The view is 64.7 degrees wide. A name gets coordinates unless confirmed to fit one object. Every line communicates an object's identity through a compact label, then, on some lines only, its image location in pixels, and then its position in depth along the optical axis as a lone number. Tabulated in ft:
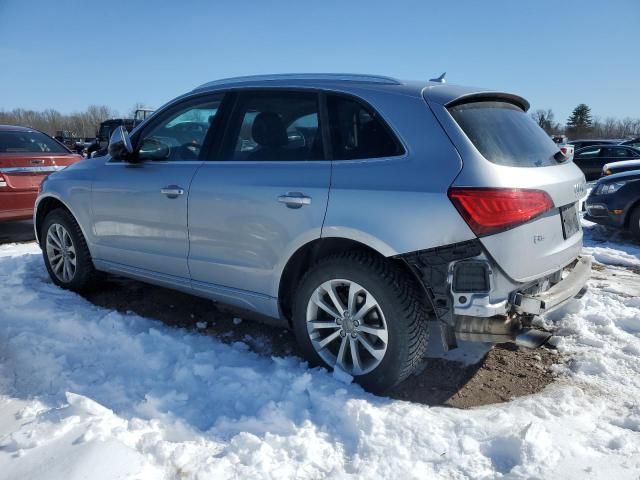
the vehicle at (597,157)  52.80
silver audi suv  8.40
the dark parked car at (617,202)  23.16
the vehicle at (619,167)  31.89
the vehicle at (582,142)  64.12
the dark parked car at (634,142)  63.62
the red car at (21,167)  22.31
